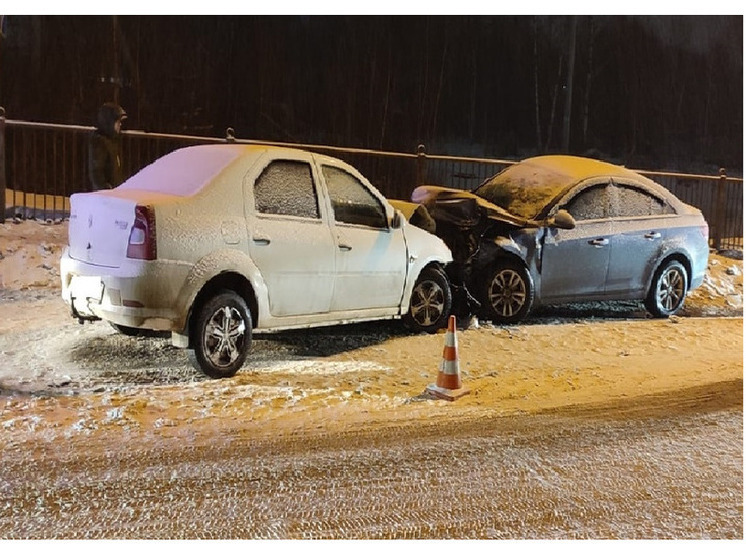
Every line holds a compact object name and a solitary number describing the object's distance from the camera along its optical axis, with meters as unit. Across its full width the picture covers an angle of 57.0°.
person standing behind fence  6.12
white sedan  4.31
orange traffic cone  4.71
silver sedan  6.73
